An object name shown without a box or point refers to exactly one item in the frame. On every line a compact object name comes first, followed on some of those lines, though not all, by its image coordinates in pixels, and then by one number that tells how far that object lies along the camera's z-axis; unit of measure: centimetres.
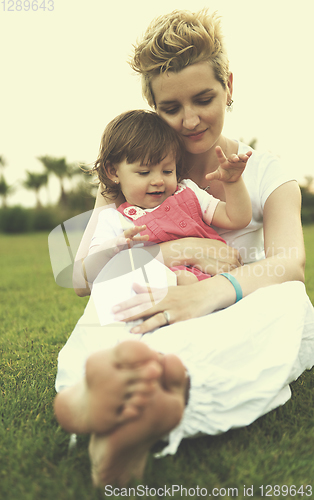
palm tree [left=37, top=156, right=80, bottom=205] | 4899
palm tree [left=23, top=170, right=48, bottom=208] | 4897
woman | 118
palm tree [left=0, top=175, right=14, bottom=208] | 4207
